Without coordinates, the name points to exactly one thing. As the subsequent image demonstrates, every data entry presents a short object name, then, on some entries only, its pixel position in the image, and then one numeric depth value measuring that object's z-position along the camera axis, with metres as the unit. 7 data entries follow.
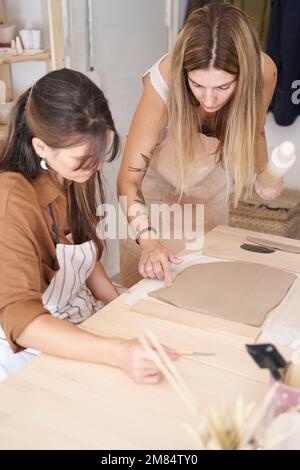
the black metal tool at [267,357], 0.73
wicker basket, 3.08
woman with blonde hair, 1.27
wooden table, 0.73
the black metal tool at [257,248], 1.39
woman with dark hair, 0.91
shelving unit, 1.95
